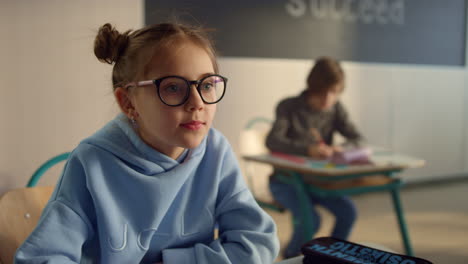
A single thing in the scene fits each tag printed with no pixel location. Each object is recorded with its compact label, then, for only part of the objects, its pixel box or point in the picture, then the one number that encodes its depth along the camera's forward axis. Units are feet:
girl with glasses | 2.95
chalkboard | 11.74
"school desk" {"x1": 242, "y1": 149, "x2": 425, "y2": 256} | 7.02
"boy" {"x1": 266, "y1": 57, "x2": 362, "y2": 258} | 7.82
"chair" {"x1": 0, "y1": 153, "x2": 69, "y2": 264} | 3.58
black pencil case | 2.81
